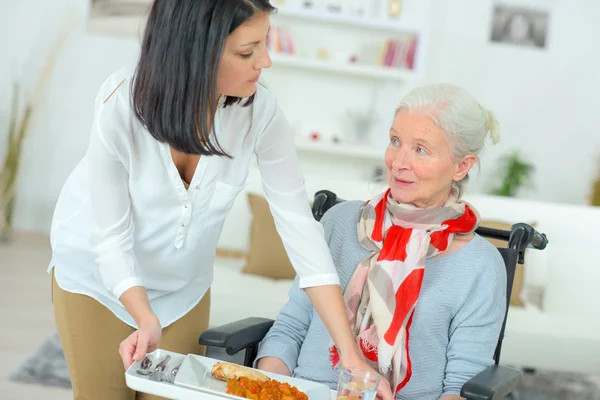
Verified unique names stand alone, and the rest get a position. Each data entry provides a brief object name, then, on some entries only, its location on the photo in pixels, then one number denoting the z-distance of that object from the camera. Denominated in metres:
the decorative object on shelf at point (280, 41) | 5.35
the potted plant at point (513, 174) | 5.28
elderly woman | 1.75
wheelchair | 1.54
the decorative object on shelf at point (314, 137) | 5.43
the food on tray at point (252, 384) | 1.33
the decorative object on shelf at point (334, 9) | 5.40
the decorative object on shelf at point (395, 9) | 5.50
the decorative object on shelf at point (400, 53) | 5.36
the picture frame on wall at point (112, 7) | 5.84
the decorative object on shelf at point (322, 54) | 5.50
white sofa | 3.22
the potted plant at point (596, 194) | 5.16
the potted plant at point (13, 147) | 5.53
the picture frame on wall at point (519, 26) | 5.61
